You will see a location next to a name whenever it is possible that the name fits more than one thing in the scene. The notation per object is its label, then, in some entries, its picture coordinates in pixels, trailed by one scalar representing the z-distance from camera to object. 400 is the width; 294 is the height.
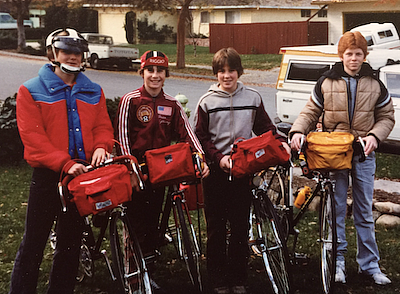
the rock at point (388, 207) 6.54
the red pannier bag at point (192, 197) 4.82
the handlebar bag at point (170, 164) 4.07
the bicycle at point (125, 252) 3.98
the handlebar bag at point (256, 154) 4.20
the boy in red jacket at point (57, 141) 3.82
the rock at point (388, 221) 6.47
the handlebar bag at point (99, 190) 3.64
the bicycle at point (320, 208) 4.48
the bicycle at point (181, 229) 4.16
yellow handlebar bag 4.32
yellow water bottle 5.21
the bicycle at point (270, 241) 4.35
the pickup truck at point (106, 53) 22.52
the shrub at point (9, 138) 9.62
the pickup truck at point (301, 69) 12.29
